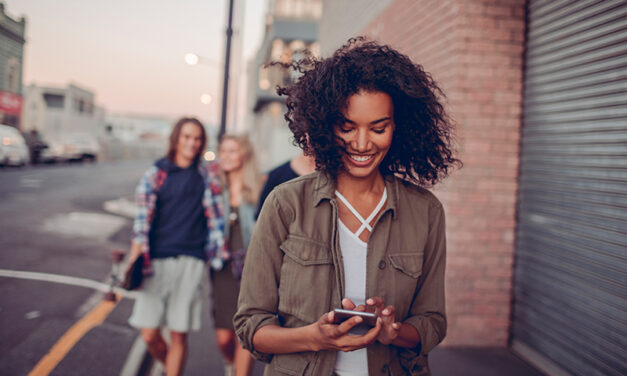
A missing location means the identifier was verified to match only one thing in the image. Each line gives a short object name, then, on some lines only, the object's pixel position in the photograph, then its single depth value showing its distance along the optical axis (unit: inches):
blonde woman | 143.5
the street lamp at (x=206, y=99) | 1047.2
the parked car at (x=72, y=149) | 1214.3
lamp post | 395.5
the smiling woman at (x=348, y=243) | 59.5
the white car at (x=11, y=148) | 877.2
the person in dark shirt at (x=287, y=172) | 122.6
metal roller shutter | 118.7
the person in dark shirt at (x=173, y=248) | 133.3
